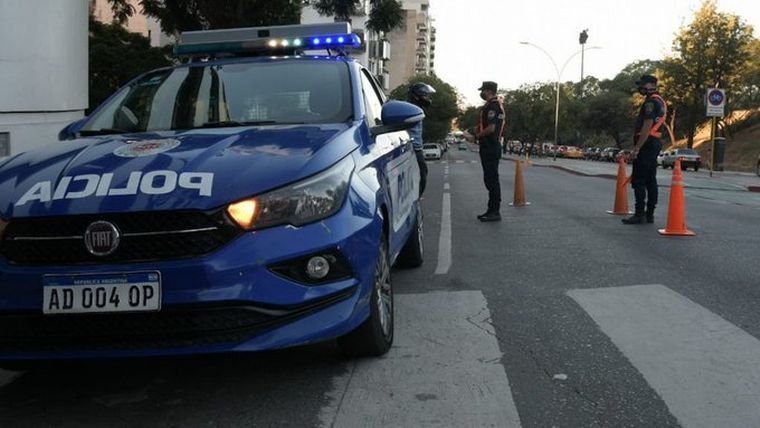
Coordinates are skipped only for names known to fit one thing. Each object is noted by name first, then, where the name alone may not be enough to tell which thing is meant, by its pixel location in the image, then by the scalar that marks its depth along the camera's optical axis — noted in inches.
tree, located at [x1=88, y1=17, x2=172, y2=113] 916.6
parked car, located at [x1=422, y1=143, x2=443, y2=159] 2219.7
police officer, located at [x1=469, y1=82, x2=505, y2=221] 378.9
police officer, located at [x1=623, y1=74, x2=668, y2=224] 348.5
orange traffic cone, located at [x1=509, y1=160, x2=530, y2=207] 467.2
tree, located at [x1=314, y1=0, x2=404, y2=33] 686.5
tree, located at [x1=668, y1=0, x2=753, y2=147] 1828.2
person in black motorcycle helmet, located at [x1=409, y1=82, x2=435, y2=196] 372.5
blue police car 116.0
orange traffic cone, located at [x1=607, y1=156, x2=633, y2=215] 403.5
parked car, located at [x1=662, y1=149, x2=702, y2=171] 1695.4
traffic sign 1007.0
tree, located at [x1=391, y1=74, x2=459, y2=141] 2886.3
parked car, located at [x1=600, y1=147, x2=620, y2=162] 2604.8
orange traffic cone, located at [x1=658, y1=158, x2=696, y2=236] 317.1
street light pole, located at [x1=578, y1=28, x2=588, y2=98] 2436.0
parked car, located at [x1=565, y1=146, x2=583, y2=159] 3147.1
